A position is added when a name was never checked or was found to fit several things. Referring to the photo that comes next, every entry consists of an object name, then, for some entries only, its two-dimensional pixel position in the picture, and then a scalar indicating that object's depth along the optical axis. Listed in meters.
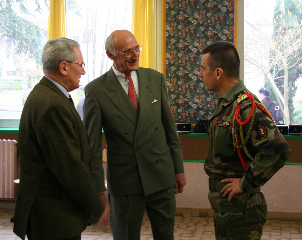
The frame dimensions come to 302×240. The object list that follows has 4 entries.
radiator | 4.73
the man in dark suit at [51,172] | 1.52
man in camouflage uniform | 1.60
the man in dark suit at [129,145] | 2.12
